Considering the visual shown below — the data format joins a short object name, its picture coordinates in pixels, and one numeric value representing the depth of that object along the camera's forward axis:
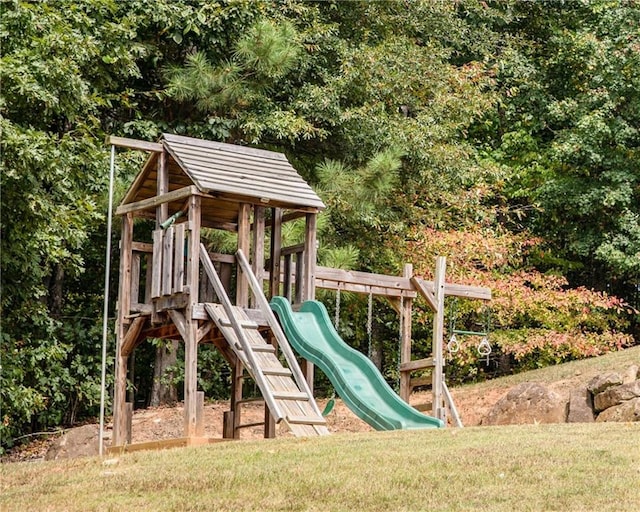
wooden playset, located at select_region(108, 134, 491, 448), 14.88
